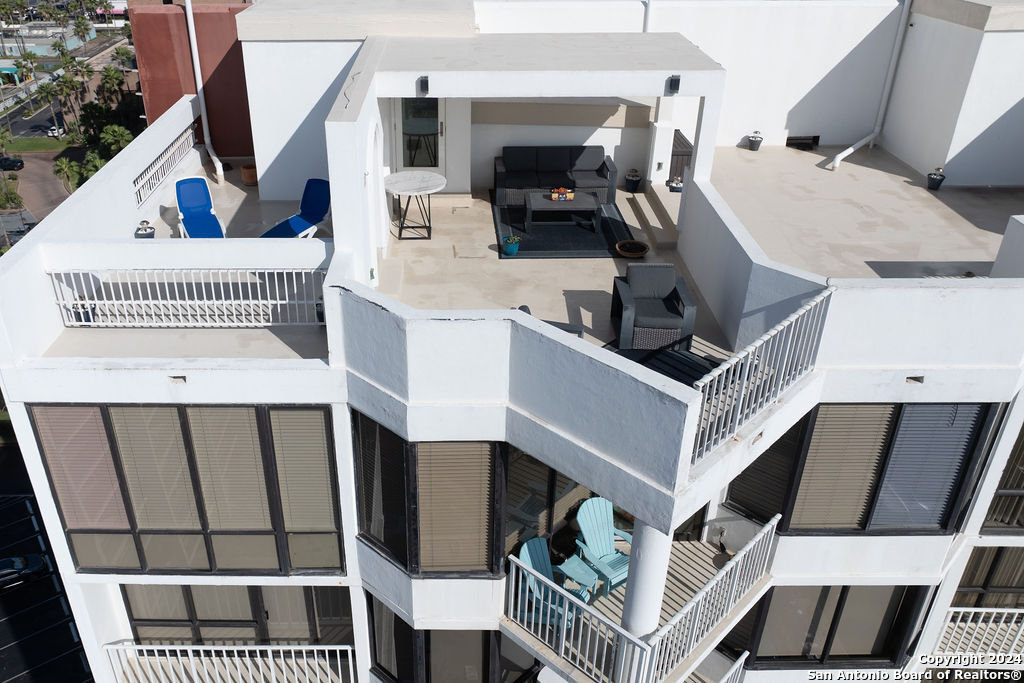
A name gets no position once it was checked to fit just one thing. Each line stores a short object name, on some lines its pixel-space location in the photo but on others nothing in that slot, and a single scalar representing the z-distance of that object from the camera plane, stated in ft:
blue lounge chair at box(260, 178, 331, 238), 42.42
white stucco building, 28.96
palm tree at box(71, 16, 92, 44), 420.36
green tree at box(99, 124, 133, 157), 212.43
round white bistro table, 41.73
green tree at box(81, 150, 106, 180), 209.15
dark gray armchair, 33.96
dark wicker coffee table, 46.47
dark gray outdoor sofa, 49.67
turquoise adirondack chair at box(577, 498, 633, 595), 36.11
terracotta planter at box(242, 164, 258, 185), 51.96
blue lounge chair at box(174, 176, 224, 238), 41.65
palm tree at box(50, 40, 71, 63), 323.20
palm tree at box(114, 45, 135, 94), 317.05
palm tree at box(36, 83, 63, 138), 287.28
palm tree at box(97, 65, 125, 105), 266.77
